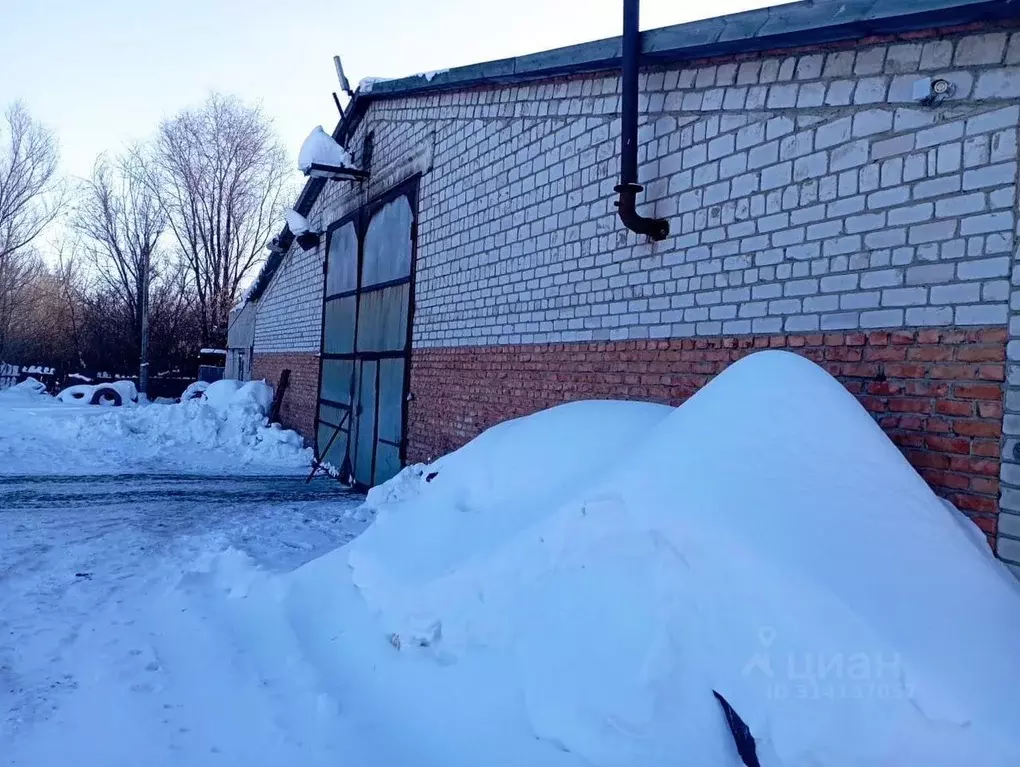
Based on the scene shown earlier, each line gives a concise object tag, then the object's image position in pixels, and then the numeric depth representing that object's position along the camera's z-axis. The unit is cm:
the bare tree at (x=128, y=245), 3441
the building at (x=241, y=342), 1973
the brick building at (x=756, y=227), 340
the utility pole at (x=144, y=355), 2872
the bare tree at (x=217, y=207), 3734
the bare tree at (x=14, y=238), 3316
